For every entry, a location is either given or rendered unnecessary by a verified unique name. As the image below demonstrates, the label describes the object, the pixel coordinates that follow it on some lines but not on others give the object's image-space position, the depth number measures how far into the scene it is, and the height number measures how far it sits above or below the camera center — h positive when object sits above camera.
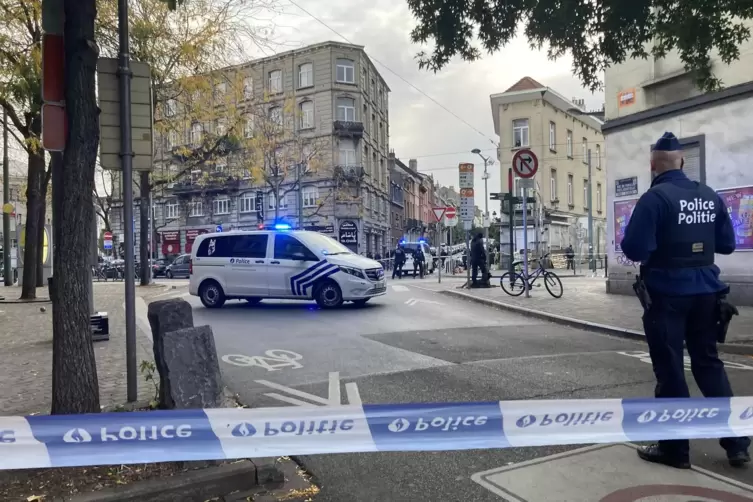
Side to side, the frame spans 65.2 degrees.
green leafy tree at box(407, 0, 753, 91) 7.56 +3.00
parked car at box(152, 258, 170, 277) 36.16 -0.56
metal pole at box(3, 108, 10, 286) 18.63 +1.45
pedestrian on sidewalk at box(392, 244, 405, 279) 27.45 -0.34
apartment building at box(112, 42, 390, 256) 40.97 +5.54
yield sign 22.82 +1.61
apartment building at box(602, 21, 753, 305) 11.43 +2.46
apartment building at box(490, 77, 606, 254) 36.34 +6.45
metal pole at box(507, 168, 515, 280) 16.36 +1.15
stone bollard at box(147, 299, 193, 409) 3.98 -0.43
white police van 12.74 -0.30
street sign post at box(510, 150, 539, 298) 13.47 +2.01
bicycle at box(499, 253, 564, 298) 14.16 -0.74
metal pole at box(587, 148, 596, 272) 34.47 +1.31
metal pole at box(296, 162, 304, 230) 36.40 +4.17
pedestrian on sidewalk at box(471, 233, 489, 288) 16.95 -0.26
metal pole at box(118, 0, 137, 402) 4.76 +0.62
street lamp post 36.39 +5.63
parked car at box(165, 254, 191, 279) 34.72 -0.56
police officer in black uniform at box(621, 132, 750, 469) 3.48 -0.22
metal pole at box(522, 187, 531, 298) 14.27 -0.27
